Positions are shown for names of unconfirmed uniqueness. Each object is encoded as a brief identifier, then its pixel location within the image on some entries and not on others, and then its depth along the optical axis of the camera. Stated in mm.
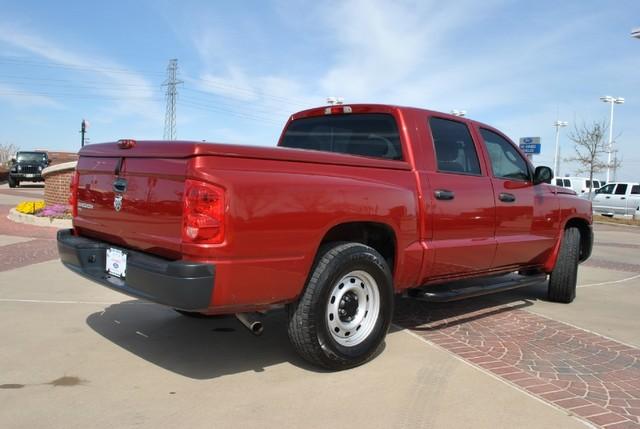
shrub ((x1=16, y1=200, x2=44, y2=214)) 12633
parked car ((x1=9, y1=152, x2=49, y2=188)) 28170
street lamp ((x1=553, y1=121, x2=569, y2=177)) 48719
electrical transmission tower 48144
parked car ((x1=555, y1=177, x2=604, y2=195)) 36759
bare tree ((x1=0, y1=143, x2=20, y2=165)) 69000
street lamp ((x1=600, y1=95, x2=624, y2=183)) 37588
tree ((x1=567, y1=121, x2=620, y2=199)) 31609
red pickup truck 3229
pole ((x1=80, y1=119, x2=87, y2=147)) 30103
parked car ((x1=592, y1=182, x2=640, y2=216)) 25594
